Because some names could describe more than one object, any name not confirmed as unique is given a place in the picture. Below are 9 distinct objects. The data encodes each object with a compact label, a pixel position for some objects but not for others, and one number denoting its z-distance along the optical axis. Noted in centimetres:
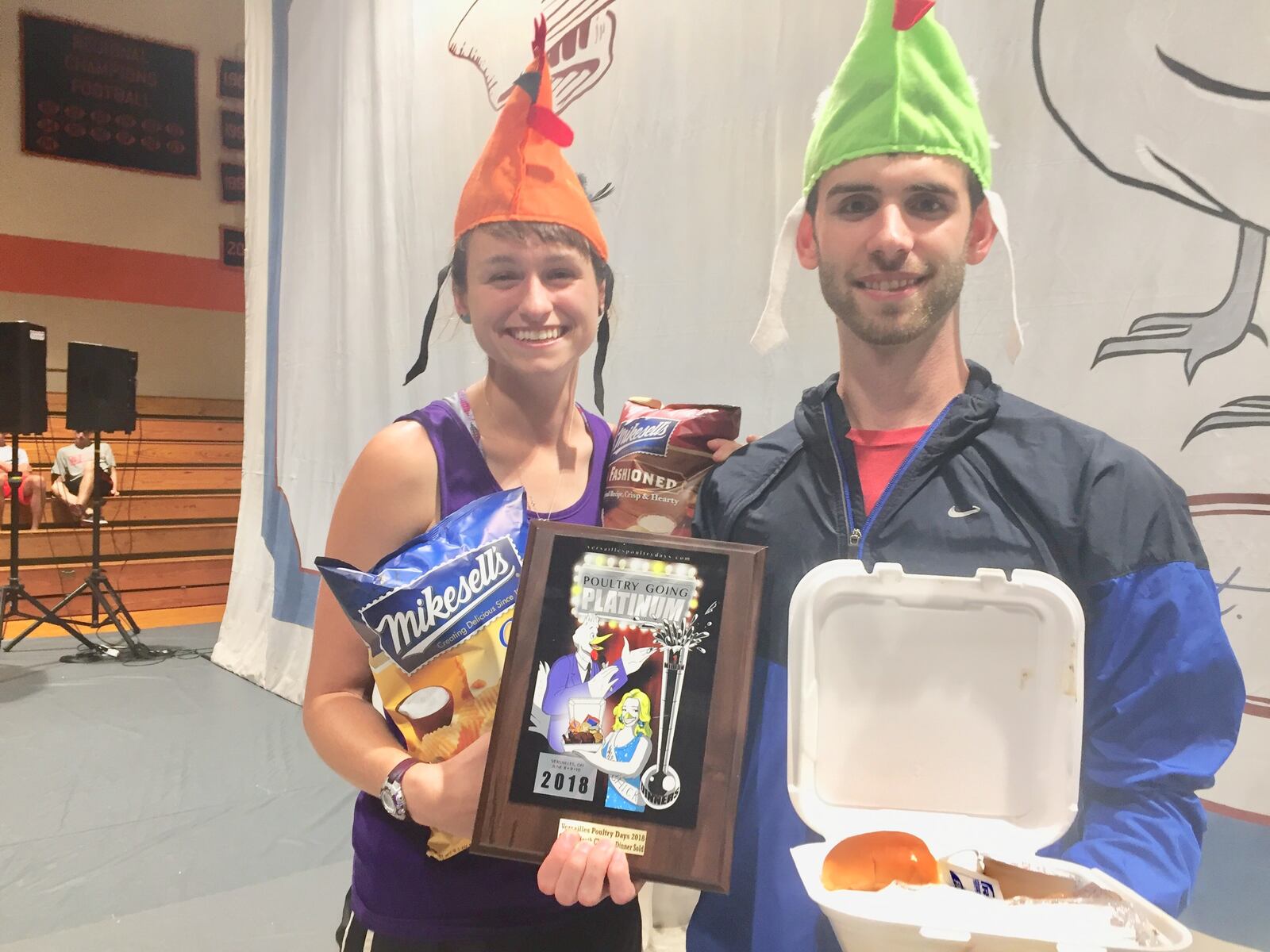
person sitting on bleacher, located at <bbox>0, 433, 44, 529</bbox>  464
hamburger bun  58
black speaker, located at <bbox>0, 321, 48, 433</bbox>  365
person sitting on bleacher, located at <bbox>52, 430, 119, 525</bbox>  491
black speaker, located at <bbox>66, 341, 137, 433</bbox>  394
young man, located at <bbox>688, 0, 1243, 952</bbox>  60
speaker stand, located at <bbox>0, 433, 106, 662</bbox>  385
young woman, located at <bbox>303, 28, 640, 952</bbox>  85
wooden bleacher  516
